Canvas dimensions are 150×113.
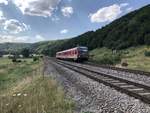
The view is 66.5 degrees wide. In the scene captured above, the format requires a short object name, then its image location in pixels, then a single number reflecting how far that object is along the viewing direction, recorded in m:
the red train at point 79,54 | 19.89
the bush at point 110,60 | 17.04
